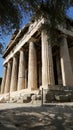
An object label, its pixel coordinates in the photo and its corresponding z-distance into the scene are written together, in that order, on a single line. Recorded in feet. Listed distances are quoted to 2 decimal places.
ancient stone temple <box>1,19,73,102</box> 29.66
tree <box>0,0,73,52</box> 13.55
